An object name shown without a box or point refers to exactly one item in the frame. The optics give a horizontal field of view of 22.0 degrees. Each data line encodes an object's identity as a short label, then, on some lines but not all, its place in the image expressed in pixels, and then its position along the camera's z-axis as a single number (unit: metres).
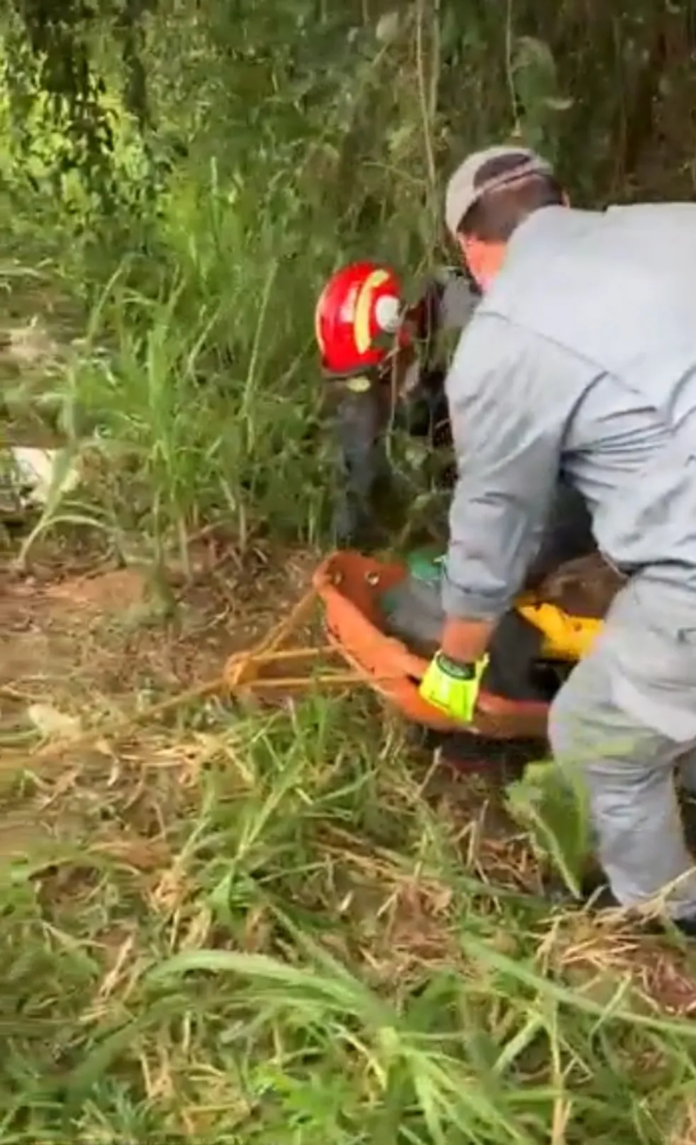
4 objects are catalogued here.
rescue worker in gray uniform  2.48
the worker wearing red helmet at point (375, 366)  3.38
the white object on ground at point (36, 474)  3.69
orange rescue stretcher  2.91
